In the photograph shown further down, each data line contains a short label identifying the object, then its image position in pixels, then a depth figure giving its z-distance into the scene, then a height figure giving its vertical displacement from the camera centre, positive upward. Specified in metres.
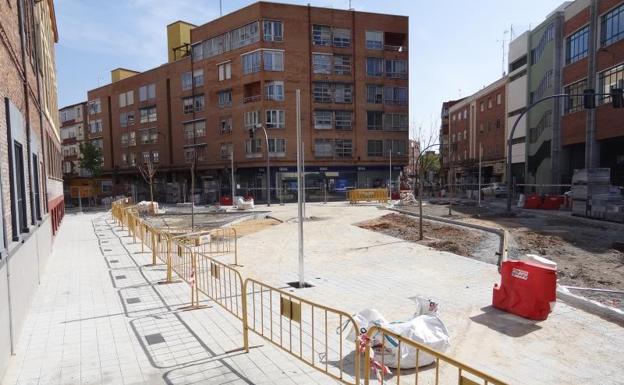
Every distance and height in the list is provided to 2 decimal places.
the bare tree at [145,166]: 53.39 +1.67
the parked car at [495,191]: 41.31 -1.82
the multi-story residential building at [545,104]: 35.50 +6.21
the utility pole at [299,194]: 8.38 -0.37
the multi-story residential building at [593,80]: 27.59 +6.63
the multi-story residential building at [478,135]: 53.34 +5.51
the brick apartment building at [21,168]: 5.88 +0.28
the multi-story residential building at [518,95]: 45.45 +8.72
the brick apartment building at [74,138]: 66.81 +7.62
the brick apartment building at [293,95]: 44.66 +9.17
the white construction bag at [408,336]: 4.87 -1.93
